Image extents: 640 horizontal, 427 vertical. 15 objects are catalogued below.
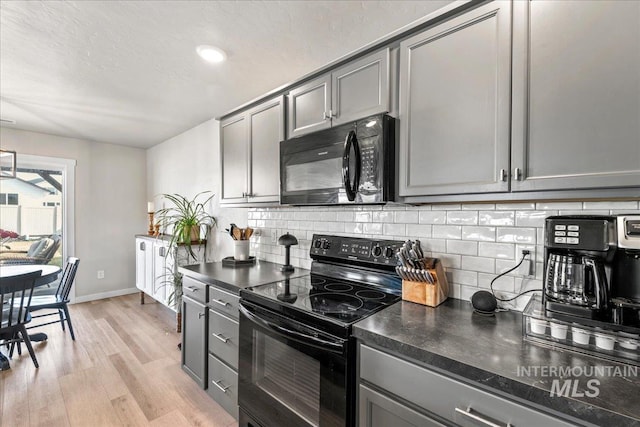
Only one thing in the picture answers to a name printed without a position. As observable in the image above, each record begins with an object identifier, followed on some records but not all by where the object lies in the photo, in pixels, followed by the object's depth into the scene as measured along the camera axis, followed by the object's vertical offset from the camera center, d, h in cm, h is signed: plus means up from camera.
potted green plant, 330 -16
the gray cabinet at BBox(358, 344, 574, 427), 83 -60
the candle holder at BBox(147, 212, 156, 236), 419 -29
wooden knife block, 142 -39
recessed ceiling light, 190 +104
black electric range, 122 -58
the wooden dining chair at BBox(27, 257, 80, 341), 295 -93
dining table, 255 -61
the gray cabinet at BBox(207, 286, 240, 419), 184 -91
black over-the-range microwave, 146 +25
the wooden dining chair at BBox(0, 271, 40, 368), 231 -92
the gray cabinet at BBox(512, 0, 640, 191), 93 +41
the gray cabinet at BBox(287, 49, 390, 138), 153 +67
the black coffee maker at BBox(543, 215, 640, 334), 93 -20
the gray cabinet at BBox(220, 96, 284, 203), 212 +45
